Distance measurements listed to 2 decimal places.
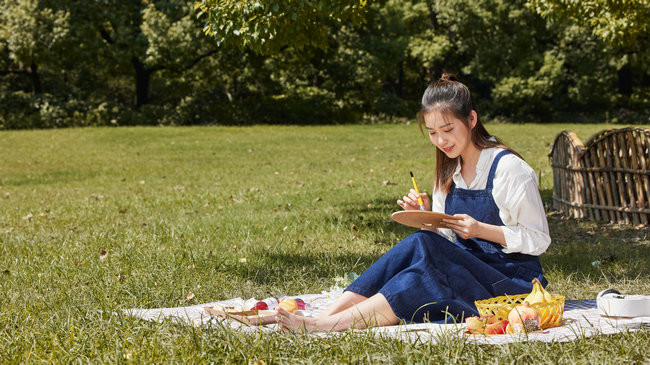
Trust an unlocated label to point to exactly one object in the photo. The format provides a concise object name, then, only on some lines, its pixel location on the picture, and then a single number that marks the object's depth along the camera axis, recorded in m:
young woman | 3.29
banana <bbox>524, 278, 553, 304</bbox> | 3.15
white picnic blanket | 2.97
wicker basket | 3.12
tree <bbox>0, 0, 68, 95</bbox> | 22.72
